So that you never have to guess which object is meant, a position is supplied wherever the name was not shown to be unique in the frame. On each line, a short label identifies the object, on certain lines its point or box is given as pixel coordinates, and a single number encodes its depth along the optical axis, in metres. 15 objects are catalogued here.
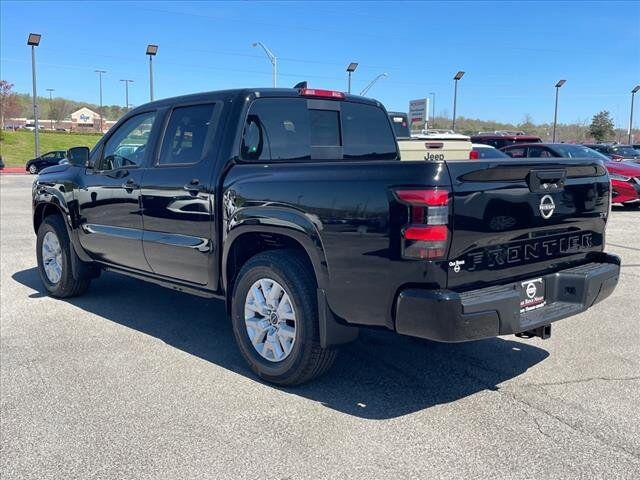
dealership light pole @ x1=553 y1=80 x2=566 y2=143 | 47.81
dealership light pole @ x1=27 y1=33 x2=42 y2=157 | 33.84
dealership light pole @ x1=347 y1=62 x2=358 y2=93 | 41.87
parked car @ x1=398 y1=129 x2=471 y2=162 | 7.57
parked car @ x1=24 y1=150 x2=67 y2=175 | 35.50
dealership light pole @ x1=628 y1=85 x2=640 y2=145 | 52.72
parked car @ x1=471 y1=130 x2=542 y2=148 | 23.53
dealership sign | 48.82
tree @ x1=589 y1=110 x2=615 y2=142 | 57.19
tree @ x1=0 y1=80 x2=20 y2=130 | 64.81
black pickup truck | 3.36
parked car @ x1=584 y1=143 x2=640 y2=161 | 22.70
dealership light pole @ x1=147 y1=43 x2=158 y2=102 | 33.91
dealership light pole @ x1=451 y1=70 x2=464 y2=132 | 44.01
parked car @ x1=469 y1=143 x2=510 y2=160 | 13.69
